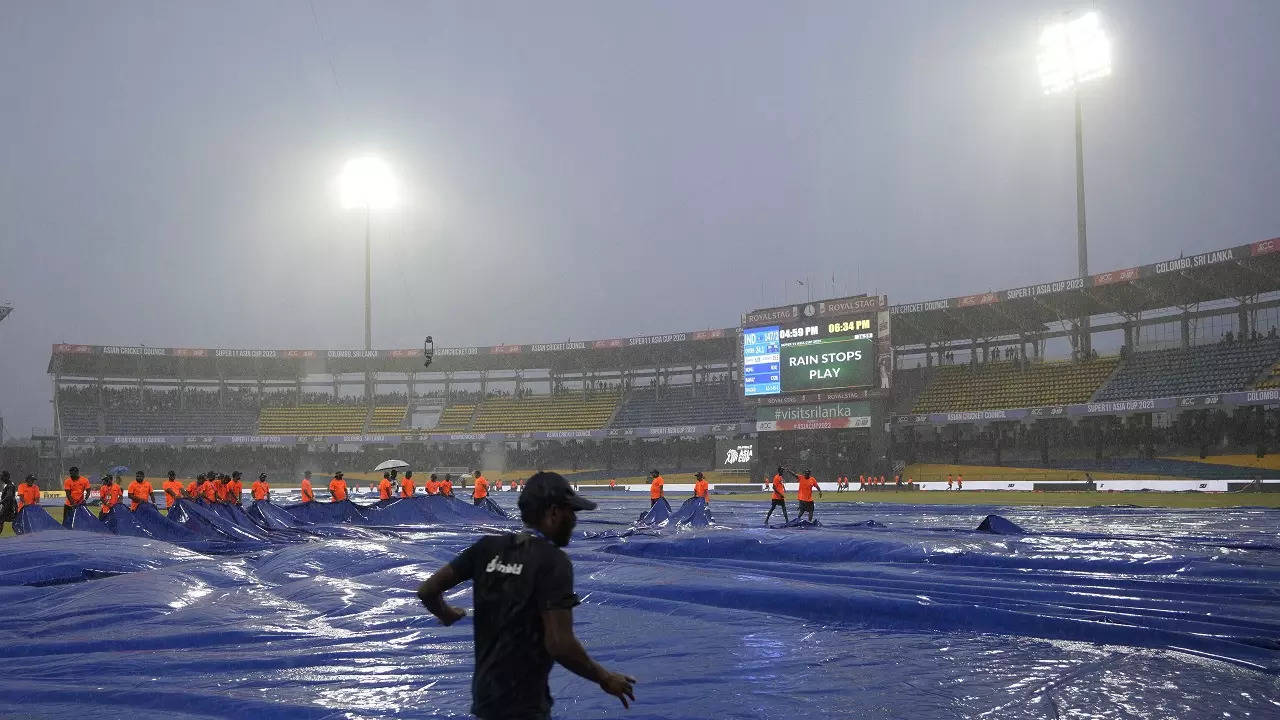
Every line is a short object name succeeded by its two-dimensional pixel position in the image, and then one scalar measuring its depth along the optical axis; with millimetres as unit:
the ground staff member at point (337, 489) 22297
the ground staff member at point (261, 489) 22438
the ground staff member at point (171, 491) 19241
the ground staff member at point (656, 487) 22683
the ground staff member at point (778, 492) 22078
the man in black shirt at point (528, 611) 3396
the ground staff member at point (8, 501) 19094
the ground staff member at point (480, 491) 25141
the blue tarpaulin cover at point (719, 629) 6277
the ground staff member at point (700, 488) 21722
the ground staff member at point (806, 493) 21047
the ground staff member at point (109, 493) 19172
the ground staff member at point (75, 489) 19000
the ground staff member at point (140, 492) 18828
